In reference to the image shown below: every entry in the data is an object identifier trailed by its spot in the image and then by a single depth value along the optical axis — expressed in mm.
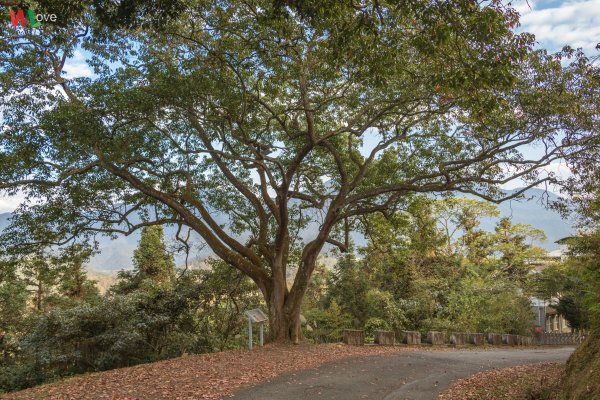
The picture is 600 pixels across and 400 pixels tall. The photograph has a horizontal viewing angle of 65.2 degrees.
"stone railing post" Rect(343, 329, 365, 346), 14344
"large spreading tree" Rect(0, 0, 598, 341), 6828
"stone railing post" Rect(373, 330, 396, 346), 14500
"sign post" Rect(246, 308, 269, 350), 12242
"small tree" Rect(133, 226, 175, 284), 18406
